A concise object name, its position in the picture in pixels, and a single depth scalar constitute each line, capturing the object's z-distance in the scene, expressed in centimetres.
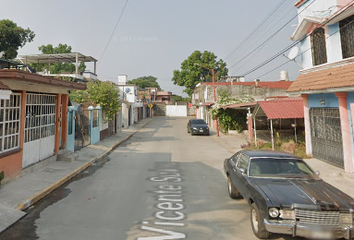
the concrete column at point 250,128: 1496
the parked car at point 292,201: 331
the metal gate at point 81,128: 1339
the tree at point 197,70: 4794
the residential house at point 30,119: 634
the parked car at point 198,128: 2038
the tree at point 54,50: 4251
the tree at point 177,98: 7079
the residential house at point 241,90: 2773
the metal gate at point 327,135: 852
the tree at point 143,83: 7857
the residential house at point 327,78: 782
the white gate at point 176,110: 5209
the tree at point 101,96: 1552
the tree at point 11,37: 2709
